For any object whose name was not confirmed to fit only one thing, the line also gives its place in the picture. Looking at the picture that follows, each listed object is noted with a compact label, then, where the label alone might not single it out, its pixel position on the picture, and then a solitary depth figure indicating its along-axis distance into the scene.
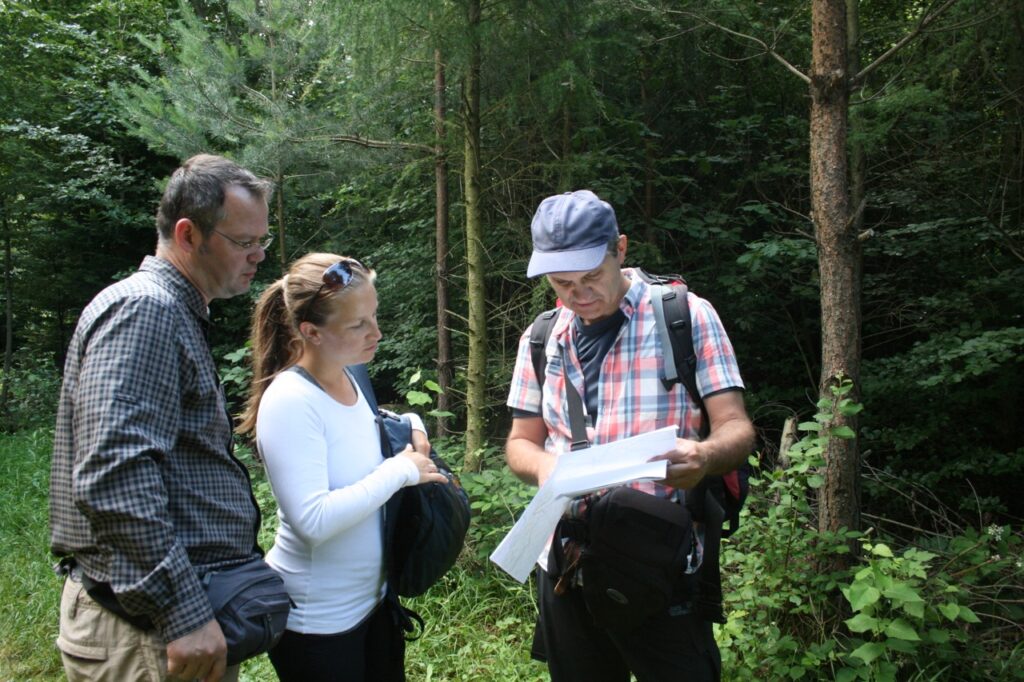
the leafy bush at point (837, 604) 2.81
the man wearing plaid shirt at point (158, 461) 1.45
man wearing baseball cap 1.91
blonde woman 1.79
